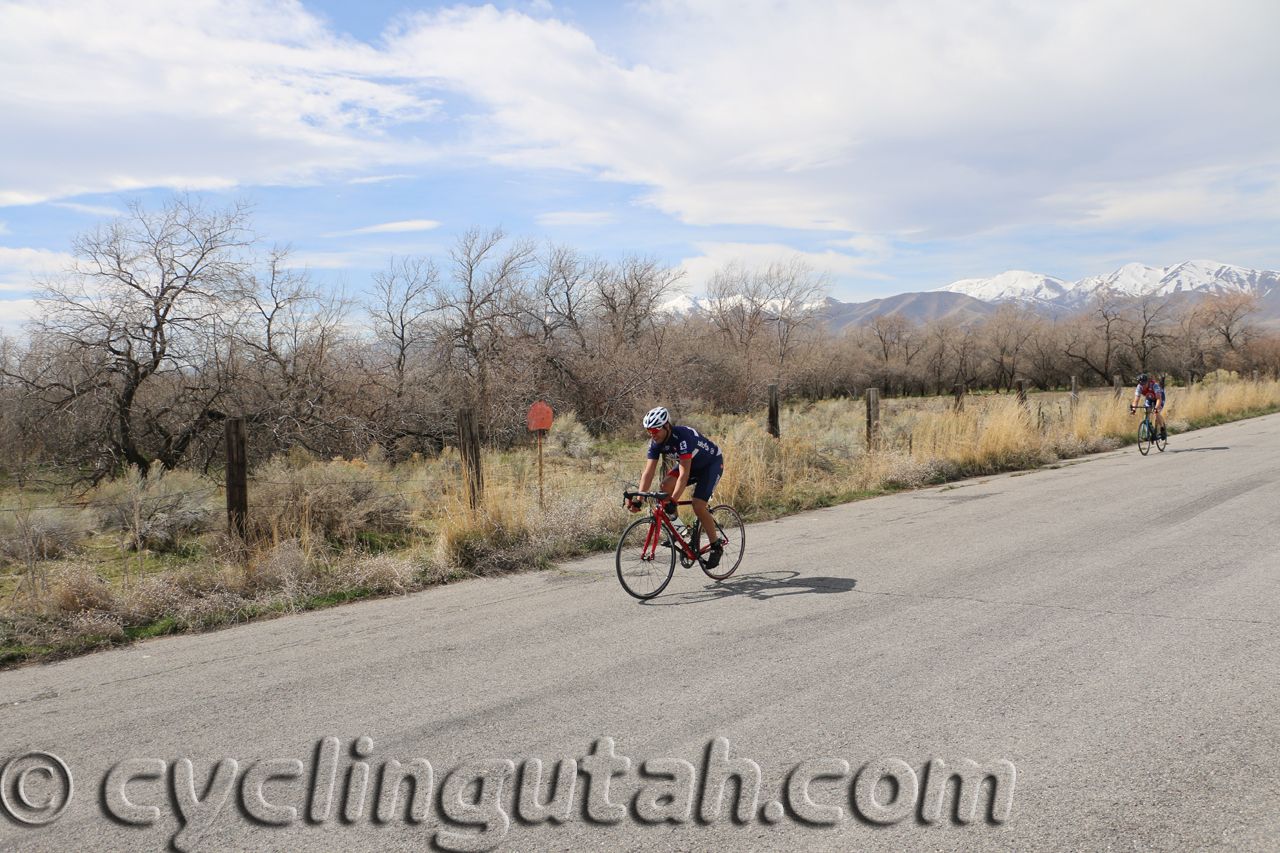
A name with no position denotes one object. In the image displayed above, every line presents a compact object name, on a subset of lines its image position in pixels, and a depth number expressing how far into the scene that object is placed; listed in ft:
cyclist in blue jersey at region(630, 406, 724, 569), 22.76
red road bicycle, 22.62
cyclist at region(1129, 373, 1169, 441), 58.13
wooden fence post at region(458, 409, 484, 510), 29.58
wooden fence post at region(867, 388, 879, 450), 52.03
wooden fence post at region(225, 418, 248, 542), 25.89
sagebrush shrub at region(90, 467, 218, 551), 32.12
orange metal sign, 34.50
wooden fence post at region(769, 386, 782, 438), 53.11
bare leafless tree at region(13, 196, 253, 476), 48.65
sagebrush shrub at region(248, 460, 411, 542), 29.14
